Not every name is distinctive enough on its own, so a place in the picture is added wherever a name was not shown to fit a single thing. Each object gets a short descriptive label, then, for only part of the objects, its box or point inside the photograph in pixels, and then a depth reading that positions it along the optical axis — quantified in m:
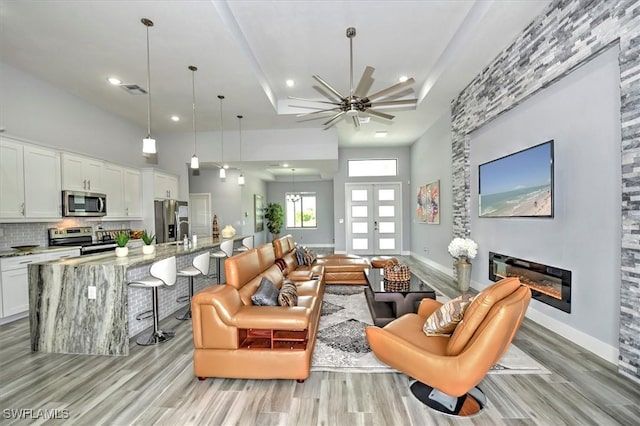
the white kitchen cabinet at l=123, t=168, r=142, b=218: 5.77
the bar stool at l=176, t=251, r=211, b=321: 3.58
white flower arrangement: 4.79
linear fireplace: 3.07
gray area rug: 2.52
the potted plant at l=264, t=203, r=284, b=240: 11.16
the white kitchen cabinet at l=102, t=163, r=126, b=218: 5.29
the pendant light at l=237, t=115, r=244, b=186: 6.05
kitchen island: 2.85
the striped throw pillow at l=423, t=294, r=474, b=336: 2.18
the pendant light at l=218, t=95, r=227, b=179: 6.92
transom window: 9.23
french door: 9.20
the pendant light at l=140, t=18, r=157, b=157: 3.05
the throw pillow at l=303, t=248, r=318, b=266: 5.51
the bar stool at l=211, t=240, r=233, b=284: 4.64
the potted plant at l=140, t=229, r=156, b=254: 3.51
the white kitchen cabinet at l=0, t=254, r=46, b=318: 3.51
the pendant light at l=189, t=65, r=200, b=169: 4.02
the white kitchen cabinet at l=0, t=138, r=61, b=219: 3.67
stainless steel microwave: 4.46
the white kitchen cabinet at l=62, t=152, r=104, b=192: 4.48
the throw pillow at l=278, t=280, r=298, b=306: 2.66
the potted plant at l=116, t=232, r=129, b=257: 3.23
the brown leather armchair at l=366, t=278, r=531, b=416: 1.77
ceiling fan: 3.23
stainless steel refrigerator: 6.29
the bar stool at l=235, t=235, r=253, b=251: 5.66
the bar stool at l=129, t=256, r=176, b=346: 3.01
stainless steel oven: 4.55
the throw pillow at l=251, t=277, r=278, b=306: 2.63
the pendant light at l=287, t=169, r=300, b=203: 11.26
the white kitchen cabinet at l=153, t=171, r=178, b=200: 6.25
